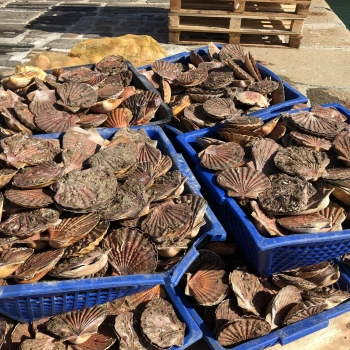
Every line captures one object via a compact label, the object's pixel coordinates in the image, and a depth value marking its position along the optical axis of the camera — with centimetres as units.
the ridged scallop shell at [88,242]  146
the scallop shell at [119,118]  219
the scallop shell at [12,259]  138
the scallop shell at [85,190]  151
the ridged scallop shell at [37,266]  137
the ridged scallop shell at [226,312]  163
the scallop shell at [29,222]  144
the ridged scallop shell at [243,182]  174
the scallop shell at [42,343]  142
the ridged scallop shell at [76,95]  213
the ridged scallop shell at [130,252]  153
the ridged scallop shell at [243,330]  155
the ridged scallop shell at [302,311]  160
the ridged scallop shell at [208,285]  166
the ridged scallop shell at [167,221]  158
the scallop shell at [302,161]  180
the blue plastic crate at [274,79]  235
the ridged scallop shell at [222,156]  188
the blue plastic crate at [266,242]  156
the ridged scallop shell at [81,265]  140
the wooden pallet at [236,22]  407
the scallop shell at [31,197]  152
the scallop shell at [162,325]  143
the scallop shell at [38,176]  157
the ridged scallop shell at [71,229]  146
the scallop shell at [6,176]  160
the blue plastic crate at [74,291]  133
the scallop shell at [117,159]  168
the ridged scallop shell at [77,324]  145
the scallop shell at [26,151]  169
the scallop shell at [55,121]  204
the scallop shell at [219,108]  223
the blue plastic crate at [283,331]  155
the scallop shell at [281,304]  162
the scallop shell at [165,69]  262
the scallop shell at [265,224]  162
